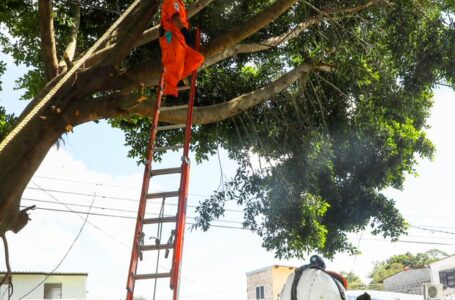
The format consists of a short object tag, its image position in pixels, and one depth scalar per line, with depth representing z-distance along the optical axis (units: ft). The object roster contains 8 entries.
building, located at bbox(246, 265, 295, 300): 77.25
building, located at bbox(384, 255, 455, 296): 81.60
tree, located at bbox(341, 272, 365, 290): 147.86
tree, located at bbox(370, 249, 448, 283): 145.58
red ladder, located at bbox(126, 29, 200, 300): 15.29
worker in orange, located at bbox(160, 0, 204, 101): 17.31
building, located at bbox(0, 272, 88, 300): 70.79
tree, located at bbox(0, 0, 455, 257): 19.95
